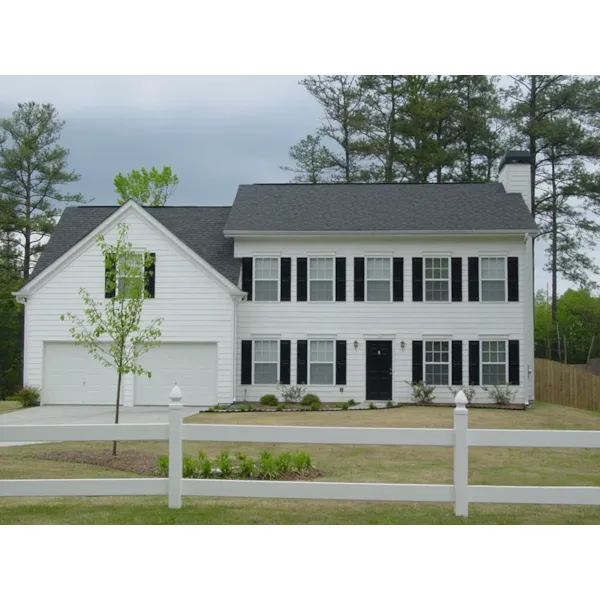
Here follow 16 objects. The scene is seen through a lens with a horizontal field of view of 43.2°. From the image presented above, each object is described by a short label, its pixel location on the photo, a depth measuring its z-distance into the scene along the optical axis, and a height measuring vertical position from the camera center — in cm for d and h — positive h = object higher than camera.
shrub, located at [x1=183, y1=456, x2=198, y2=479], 984 -164
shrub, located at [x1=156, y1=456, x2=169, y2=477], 1002 -169
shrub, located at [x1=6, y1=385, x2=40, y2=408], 2305 -168
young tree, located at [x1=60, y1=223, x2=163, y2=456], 1284 +79
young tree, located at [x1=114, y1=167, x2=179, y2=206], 3959 +825
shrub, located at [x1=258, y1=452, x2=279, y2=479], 996 -166
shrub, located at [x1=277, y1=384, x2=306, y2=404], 2403 -161
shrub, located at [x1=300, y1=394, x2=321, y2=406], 2328 -179
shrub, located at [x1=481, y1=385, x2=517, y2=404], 2395 -164
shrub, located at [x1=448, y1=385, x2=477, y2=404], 2407 -156
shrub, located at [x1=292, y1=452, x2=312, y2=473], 1056 -168
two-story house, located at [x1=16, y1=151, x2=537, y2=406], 2364 +109
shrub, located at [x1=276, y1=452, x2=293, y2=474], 1034 -165
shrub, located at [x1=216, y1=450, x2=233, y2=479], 993 -164
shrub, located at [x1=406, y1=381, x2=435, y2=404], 2400 -162
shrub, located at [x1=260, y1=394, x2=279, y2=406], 2332 -181
